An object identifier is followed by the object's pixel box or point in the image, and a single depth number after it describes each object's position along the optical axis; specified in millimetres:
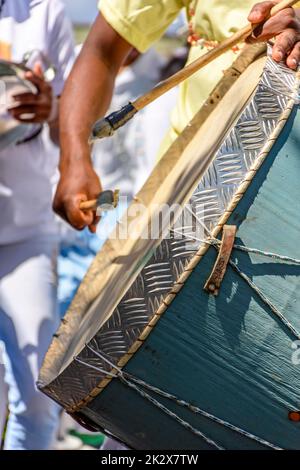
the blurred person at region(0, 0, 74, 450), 6785
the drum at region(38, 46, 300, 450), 4062
